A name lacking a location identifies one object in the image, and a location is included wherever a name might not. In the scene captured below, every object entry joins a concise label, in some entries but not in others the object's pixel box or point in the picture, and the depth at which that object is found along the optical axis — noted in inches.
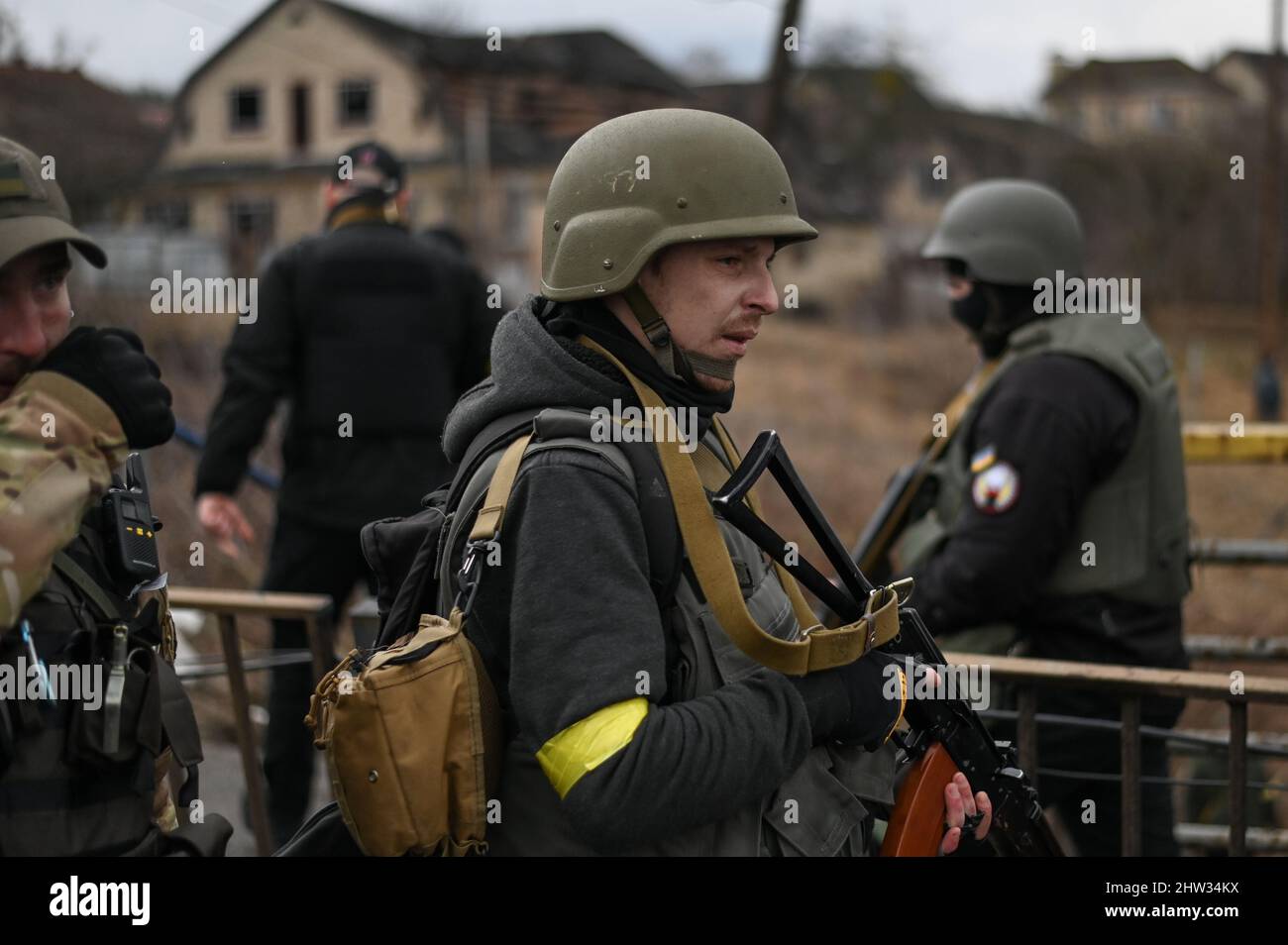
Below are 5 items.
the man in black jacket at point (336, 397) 204.7
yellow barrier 195.5
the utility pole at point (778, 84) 544.3
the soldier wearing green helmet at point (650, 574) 89.9
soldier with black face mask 163.5
